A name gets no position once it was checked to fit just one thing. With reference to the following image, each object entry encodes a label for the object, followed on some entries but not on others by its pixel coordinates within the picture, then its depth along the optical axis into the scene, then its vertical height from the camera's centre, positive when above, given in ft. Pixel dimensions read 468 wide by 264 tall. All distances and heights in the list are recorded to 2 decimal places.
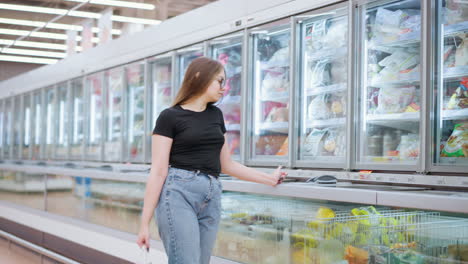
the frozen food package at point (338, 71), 11.76 +1.49
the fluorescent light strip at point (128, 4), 23.75 +5.63
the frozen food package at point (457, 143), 9.07 +0.03
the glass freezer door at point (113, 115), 20.39 +0.86
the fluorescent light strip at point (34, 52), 36.87 +5.76
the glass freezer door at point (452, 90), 9.15 +0.89
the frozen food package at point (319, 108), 12.06 +0.73
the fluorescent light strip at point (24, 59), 41.19 +5.74
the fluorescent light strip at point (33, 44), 34.73 +5.90
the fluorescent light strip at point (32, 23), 29.76 +6.07
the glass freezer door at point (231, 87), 14.79 +1.42
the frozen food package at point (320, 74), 11.94 +1.43
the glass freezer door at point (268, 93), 13.23 +1.13
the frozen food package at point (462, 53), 9.25 +1.50
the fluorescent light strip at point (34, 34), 32.24 +6.00
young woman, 7.44 -0.42
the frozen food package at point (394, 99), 10.52 +0.83
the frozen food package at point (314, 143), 12.03 -0.01
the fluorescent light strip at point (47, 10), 26.02 +6.12
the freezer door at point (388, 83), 10.40 +1.12
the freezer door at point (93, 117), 22.26 +0.85
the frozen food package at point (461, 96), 9.18 +0.79
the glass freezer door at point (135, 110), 19.06 +0.99
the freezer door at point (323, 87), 11.69 +1.14
